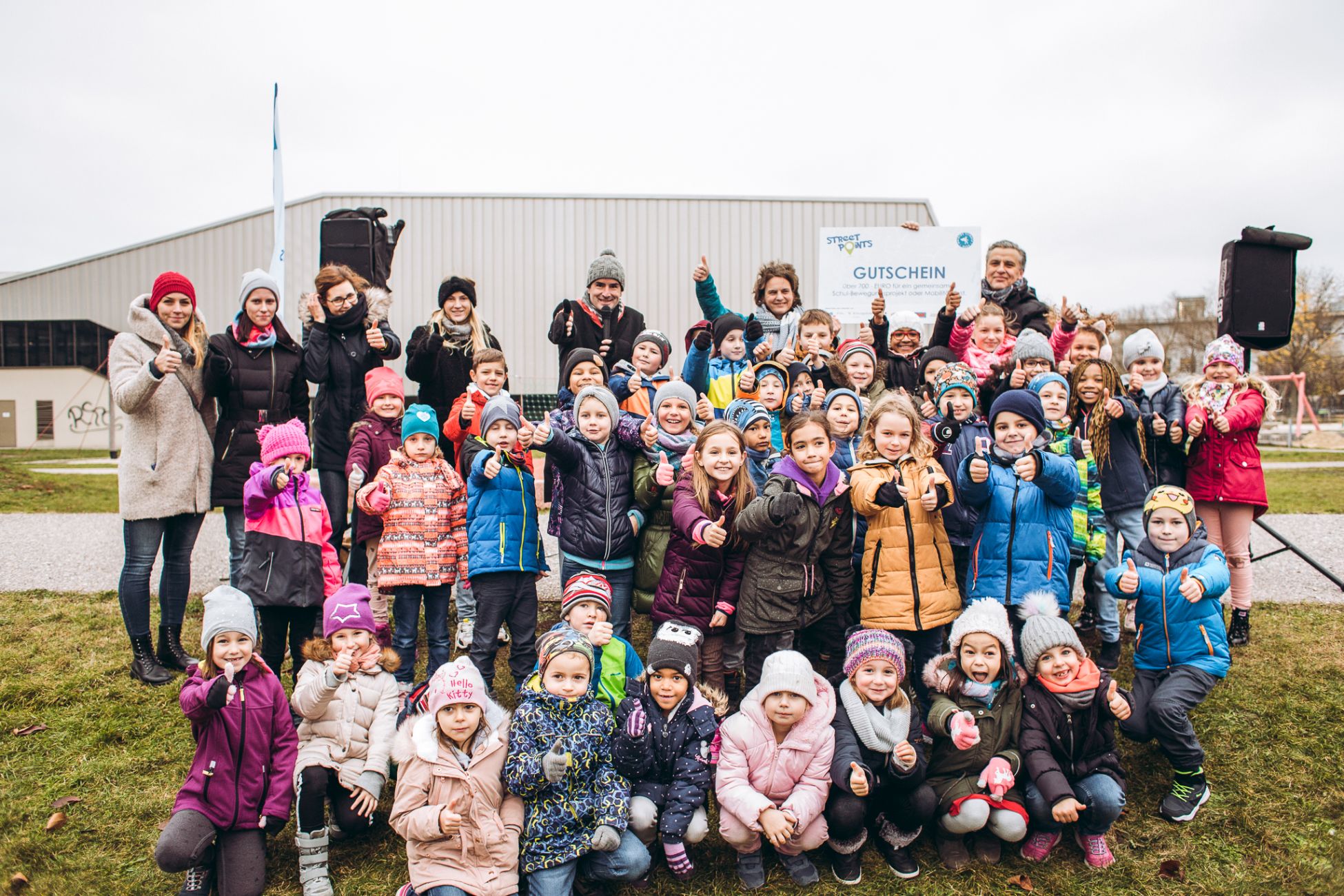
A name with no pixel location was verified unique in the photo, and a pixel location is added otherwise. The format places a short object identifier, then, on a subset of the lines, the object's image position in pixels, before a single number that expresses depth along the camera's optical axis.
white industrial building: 19.14
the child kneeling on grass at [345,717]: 3.17
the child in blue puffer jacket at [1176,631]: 3.50
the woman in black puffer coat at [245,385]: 4.63
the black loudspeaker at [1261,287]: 5.65
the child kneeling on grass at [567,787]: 2.98
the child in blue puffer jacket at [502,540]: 4.09
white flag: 11.20
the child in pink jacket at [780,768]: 3.08
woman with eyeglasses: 4.98
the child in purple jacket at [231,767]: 2.93
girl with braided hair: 4.80
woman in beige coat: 4.39
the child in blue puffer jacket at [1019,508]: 3.83
